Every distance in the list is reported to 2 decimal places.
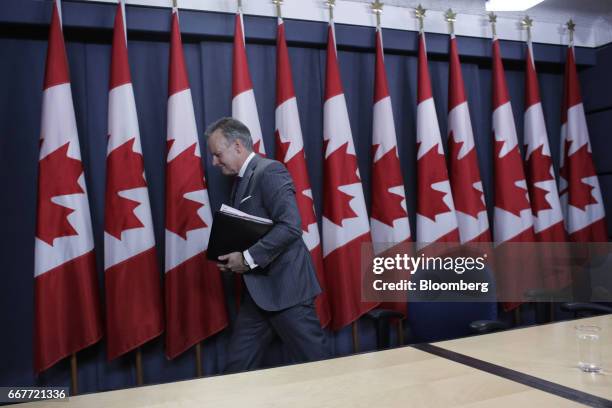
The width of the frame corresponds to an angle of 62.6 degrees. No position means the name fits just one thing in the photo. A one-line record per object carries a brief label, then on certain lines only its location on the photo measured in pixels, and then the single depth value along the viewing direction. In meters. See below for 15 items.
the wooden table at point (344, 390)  1.17
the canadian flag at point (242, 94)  2.76
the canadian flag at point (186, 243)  2.58
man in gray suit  2.12
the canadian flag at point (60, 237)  2.36
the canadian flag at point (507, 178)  3.31
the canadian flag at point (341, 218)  2.92
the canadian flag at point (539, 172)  3.42
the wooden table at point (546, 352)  1.26
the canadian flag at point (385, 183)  3.03
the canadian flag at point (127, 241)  2.47
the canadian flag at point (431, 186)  3.12
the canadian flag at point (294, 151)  2.83
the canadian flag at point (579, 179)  3.53
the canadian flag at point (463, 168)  3.21
